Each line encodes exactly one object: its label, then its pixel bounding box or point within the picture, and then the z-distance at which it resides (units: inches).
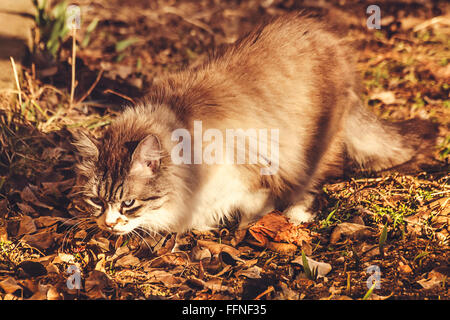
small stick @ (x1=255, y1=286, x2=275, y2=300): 83.3
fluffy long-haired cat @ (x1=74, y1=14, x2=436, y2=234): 94.6
